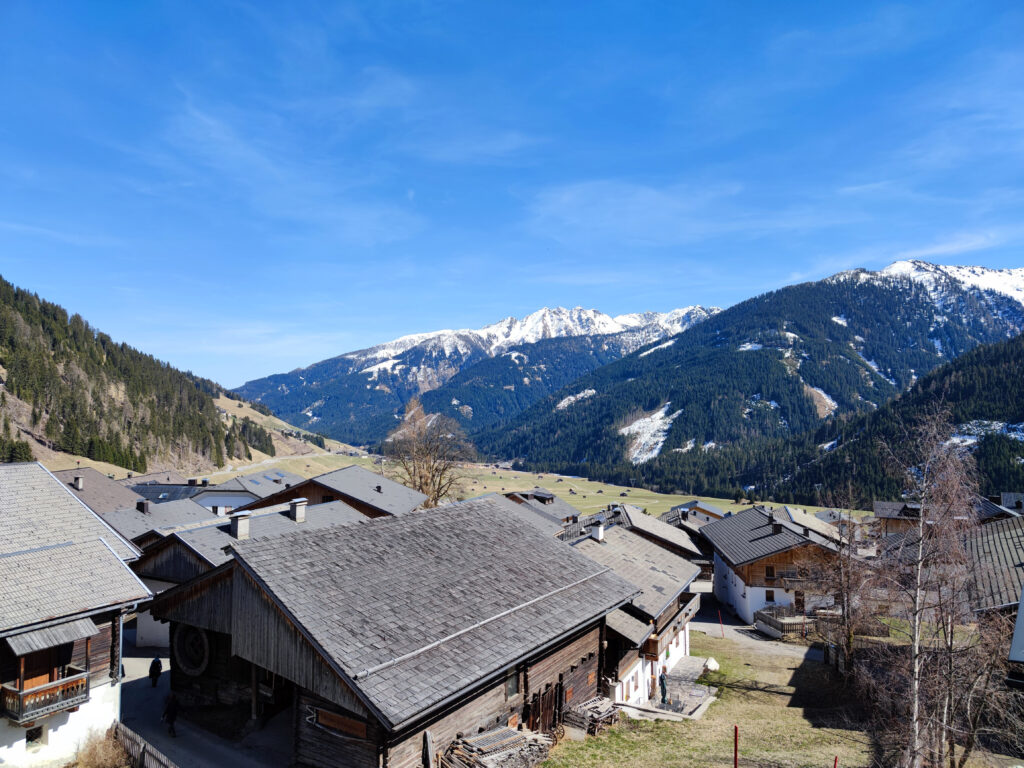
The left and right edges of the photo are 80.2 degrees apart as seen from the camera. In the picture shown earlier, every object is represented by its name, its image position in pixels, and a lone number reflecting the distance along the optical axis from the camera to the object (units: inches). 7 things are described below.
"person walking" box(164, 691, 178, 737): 901.2
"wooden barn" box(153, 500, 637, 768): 696.4
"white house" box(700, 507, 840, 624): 2245.3
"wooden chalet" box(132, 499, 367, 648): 1413.6
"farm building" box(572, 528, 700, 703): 1224.2
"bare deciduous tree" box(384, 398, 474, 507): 2765.7
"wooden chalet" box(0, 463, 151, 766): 758.5
